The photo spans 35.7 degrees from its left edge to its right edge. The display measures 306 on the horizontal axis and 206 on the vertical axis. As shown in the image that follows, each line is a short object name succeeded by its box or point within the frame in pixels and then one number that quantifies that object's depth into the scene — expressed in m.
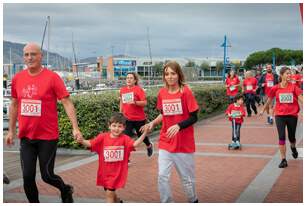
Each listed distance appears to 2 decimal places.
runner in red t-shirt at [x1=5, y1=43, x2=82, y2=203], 4.99
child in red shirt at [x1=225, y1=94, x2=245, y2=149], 10.12
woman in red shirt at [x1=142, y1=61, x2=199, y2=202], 5.11
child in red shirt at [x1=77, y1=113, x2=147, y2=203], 5.08
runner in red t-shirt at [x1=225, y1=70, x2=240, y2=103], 17.42
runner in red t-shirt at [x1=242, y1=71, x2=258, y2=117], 17.20
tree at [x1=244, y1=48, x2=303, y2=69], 98.56
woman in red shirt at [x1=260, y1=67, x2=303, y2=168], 7.88
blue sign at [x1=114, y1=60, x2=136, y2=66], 59.44
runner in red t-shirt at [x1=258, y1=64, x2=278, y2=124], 14.31
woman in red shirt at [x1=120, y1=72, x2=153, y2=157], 8.34
